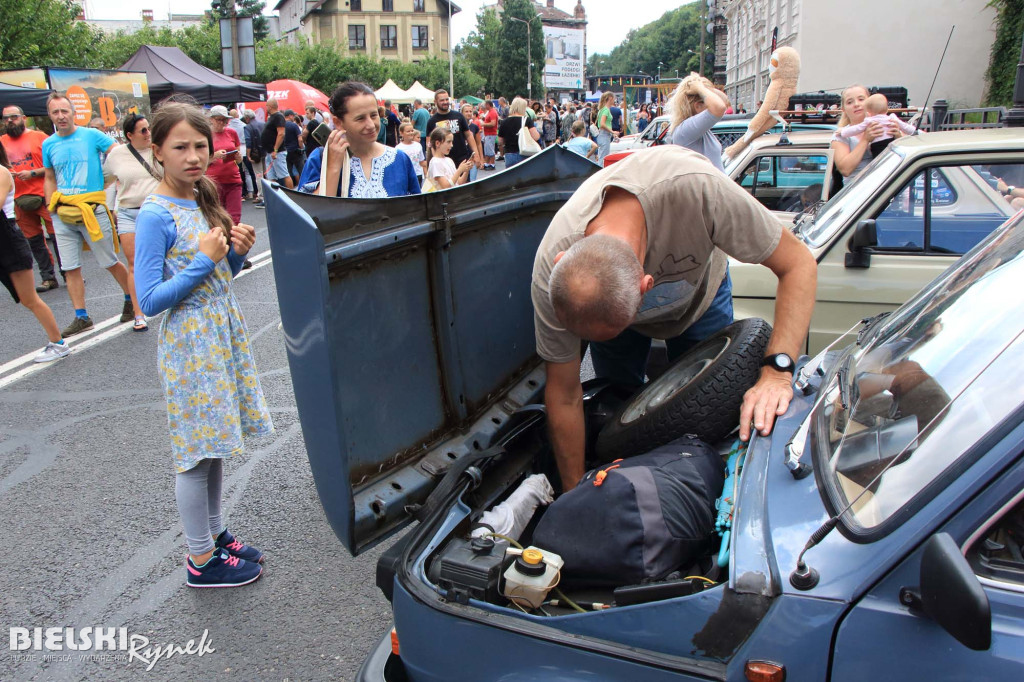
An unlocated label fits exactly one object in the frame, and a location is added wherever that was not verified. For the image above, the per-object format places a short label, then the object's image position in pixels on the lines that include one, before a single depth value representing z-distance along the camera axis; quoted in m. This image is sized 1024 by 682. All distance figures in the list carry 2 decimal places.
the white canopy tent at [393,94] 38.84
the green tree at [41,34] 22.94
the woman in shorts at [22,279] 5.69
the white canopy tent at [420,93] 38.09
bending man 2.32
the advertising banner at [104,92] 13.19
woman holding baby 5.36
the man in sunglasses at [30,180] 7.80
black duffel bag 1.69
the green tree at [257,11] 64.16
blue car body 1.29
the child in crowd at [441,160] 8.68
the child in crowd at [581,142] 12.59
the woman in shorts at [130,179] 6.07
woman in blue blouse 3.95
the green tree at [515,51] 77.31
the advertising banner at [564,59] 89.56
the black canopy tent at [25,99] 12.76
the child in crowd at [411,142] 8.54
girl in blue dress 2.58
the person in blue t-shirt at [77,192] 6.52
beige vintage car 3.83
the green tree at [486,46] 79.00
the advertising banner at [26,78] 14.99
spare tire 2.17
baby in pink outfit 5.39
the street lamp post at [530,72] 71.48
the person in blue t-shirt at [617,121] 24.46
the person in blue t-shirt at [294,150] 14.98
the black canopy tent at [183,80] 18.22
